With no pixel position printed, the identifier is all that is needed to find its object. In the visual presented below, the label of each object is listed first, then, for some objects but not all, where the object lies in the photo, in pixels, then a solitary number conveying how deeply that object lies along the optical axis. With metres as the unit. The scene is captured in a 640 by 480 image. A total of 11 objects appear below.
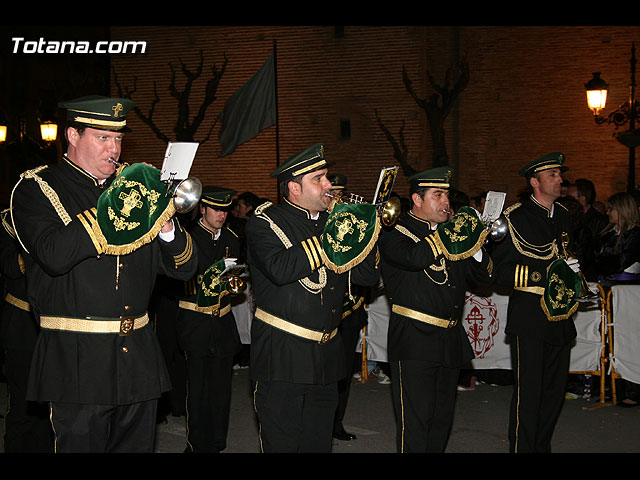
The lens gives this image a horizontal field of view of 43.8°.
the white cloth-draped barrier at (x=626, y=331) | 8.16
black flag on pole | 10.41
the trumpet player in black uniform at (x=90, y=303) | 3.67
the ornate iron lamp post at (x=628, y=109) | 13.67
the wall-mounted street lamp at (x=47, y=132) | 17.33
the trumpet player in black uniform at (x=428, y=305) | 5.40
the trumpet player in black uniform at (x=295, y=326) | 4.52
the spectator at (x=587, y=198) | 10.07
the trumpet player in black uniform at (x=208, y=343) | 6.15
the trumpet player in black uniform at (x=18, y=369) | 5.57
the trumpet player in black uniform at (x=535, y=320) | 5.84
